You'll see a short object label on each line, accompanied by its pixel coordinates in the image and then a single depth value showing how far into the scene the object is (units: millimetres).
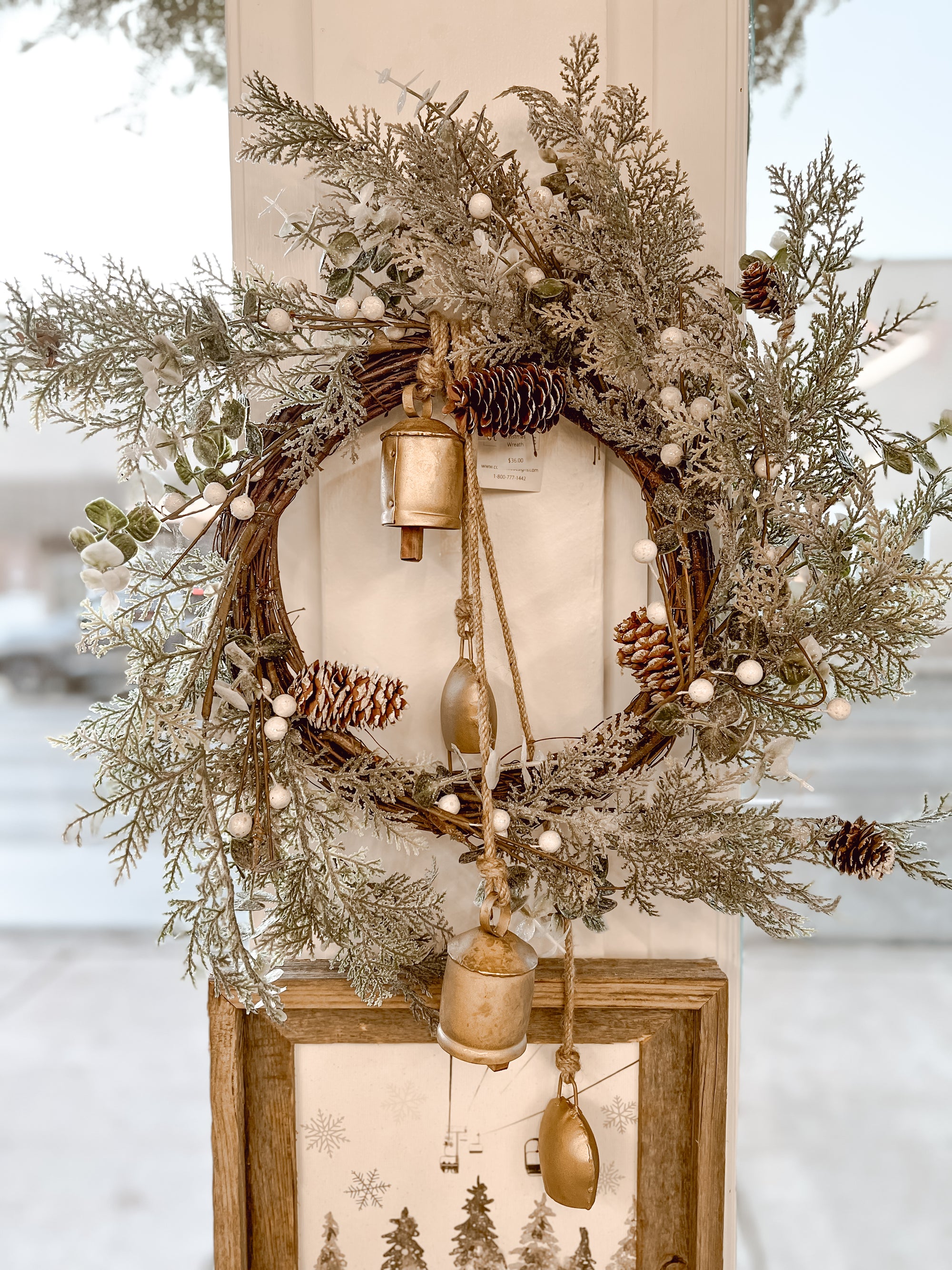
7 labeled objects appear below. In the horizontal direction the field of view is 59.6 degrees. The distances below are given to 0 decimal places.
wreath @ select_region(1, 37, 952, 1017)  700
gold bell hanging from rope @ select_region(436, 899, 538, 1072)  693
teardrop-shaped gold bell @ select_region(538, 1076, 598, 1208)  791
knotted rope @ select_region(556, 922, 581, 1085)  820
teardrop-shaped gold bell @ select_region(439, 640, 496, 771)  744
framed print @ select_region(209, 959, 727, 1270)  863
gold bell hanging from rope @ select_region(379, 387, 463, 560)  701
